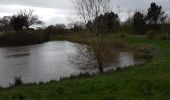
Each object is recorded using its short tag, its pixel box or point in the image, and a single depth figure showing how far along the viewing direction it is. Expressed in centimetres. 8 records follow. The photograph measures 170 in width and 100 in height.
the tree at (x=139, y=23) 2752
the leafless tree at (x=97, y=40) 899
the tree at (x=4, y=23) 4351
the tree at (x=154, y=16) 2733
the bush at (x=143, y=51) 1331
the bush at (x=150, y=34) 2051
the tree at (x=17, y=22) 3859
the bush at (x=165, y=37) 1935
